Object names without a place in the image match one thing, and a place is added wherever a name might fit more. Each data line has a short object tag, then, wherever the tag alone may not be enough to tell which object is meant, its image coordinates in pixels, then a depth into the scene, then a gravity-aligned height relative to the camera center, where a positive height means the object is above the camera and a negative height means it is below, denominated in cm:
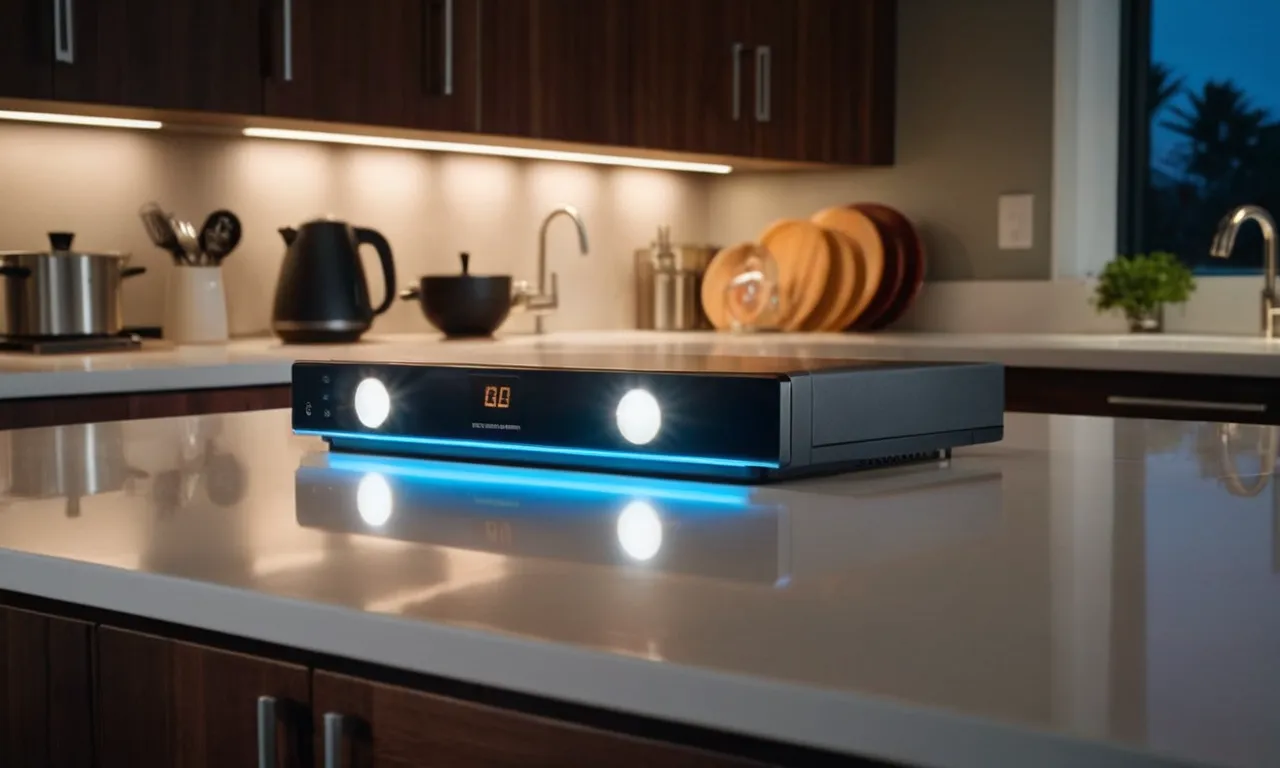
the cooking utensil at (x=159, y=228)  291 +12
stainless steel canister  400 +1
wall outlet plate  379 +17
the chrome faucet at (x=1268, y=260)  321 +6
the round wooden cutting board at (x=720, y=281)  390 +3
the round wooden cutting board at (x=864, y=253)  381 +10
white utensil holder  297 -2
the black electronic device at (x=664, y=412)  91 -8
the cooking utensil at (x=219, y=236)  300 +11
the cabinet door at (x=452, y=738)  55 -17
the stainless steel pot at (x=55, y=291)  261 +0
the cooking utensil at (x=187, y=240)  296 +10
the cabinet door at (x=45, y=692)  74 -20
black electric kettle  297 +1
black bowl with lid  321 -2
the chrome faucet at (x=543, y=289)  350 +1
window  355 +39
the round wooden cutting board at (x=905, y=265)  389 +7
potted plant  338 +1
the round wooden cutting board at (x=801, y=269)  380 +6
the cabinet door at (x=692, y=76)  346 +50
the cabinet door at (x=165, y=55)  259 +42
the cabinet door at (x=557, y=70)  318 +47
